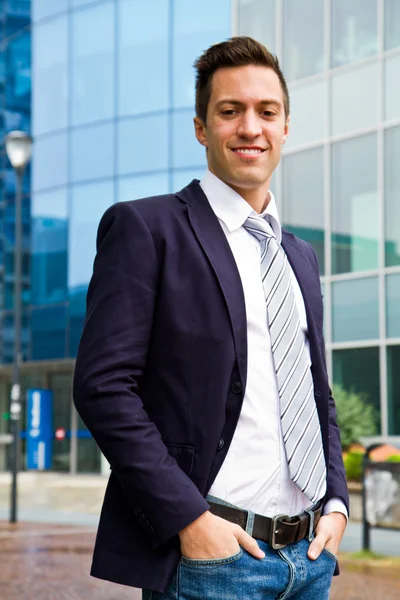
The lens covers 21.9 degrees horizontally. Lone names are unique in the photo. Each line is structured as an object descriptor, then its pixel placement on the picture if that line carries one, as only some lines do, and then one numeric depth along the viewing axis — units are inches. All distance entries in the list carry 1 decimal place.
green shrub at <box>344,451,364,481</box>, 613.9
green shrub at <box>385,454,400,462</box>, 482.2
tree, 649.0
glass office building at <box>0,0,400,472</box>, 661.9
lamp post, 645.3
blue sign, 1039.0
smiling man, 93.5
